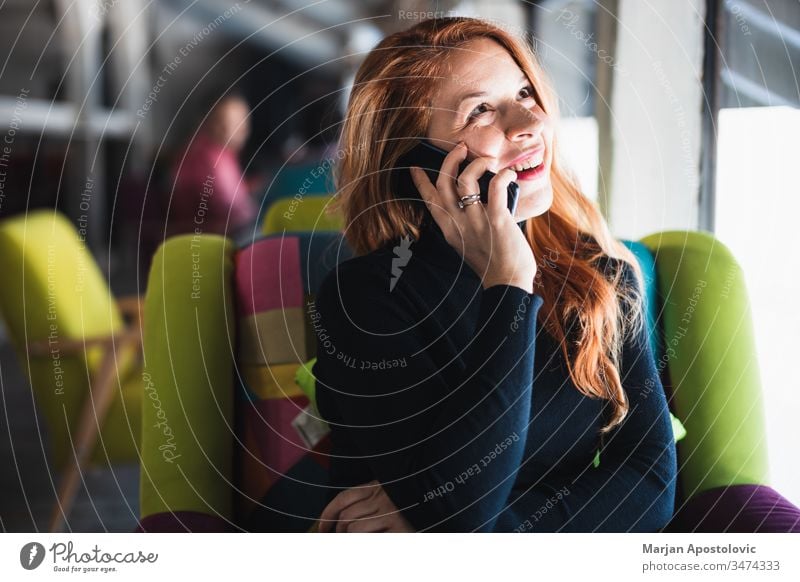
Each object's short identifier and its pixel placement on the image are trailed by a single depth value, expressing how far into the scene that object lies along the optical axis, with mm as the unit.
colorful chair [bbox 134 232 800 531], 864
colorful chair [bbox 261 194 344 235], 1015
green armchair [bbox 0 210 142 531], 1460
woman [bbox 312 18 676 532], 697
